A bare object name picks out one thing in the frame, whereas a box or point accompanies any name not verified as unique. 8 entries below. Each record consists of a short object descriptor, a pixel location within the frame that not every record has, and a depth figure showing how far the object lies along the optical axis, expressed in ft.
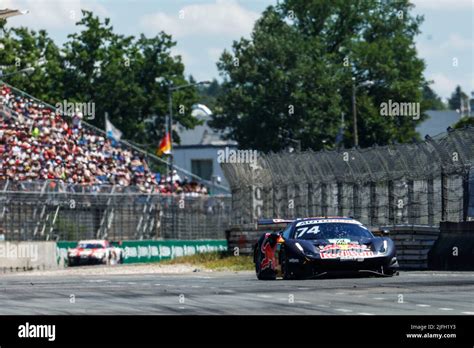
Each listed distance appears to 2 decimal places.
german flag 215.35
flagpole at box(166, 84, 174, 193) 189.70
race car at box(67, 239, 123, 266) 158.40
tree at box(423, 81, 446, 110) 278.93
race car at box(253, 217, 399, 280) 69.00
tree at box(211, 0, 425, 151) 250.37
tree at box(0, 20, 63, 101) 254.27
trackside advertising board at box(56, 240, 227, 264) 168.14
